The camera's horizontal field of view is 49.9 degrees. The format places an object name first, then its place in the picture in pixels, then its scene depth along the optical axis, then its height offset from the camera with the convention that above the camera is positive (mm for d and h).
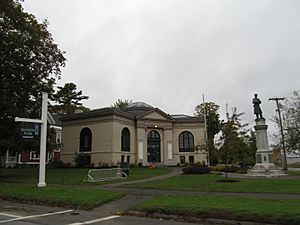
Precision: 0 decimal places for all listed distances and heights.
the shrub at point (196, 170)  30556 -622
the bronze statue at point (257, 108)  30723 +5151
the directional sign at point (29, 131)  17656 +1930
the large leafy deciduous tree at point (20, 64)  25656 +8614
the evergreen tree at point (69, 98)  68250 +14512
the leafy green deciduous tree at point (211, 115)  66750 +10279
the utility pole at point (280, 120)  40828 +5714
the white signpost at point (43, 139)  18094 +1511
